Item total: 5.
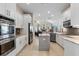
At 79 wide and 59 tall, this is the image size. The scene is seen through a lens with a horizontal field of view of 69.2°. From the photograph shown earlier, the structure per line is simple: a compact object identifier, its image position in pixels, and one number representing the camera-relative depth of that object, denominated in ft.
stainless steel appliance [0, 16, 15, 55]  4.44
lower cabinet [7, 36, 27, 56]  5.56
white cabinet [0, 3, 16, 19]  4.61
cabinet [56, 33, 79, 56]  4.33
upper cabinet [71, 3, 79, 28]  5.13
